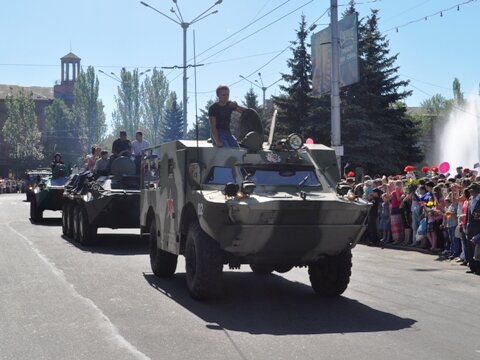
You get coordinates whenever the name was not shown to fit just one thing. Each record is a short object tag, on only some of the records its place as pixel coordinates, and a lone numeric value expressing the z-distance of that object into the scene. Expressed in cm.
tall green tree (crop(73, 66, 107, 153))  10569
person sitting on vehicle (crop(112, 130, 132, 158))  1852
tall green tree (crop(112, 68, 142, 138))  11374
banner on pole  2352
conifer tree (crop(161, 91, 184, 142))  10038
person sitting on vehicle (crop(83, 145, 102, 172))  2003
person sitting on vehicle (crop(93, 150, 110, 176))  1798
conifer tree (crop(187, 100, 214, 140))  7821
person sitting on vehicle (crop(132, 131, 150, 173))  1858
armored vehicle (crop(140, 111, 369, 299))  888
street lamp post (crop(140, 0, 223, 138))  3665
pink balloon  2160
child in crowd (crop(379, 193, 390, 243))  1883
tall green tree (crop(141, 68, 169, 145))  11256
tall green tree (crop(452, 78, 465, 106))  9300
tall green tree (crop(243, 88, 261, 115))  7079
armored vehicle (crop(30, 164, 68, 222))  2427
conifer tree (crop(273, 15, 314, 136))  4253
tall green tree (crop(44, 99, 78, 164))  10506
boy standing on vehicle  1068
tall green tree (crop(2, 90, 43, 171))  9812
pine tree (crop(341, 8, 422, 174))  3838
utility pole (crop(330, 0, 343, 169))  2375
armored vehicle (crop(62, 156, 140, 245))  1644
